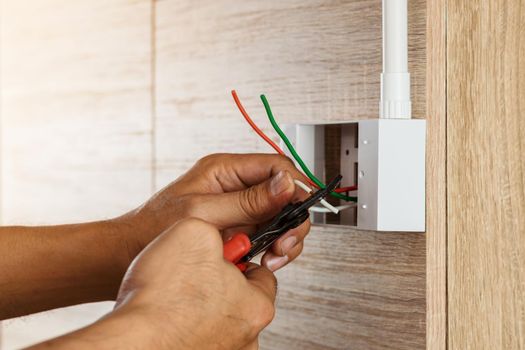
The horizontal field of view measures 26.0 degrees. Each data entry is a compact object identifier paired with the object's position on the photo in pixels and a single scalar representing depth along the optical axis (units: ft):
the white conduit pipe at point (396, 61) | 2.48
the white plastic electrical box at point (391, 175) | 2.48
